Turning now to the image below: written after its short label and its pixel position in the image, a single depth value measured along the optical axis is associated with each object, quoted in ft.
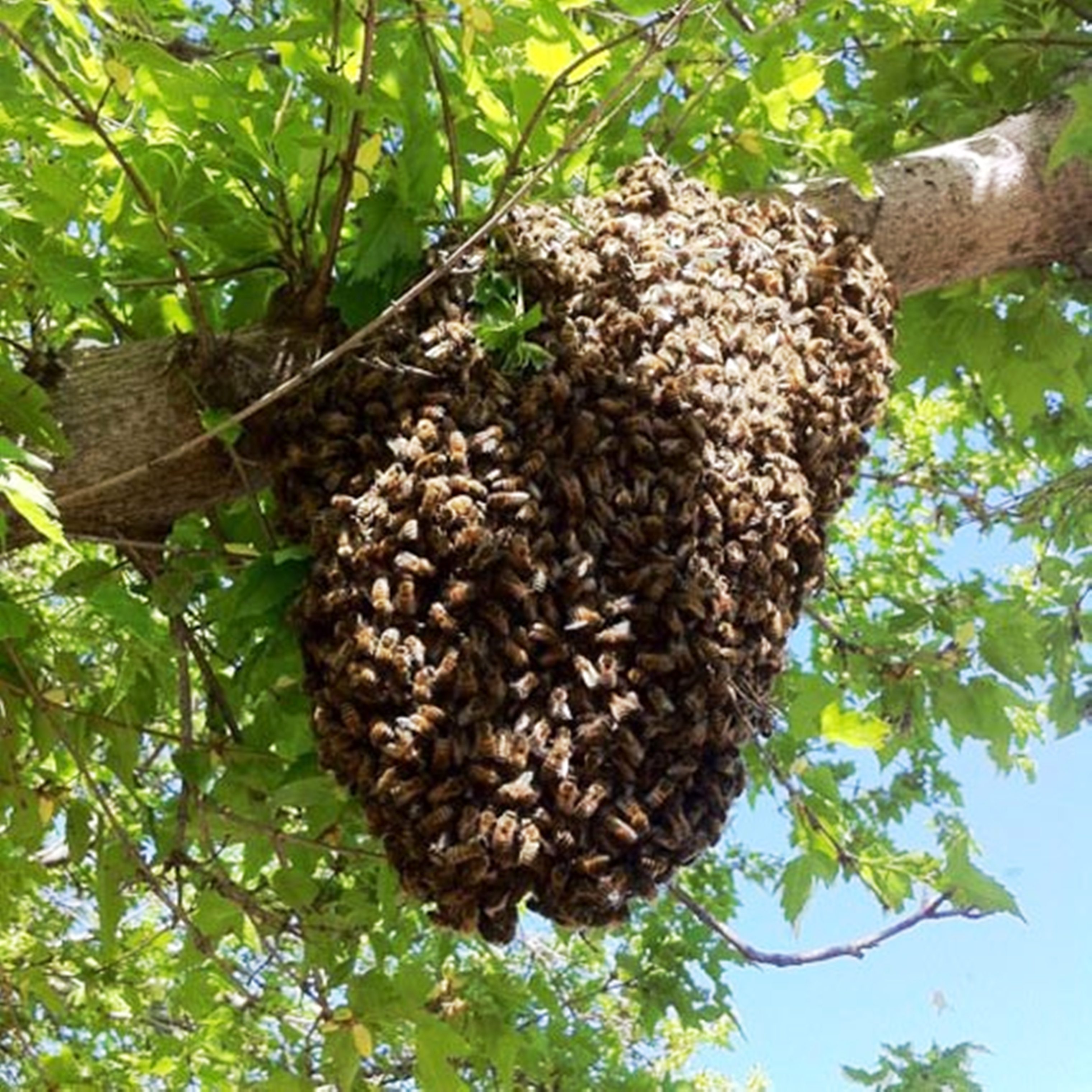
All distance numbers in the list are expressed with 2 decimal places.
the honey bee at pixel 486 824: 1.55
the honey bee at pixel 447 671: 1.60
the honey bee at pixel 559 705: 1.62
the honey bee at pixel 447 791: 1.58
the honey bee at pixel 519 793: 1.56
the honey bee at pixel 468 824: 1.56
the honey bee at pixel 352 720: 1.64
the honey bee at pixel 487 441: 1.73
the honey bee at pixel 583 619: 1.65
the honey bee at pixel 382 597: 1.65
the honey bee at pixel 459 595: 1.64
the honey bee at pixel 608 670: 1.63
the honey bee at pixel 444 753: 1.58
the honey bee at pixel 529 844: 1.55
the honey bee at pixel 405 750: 1.59
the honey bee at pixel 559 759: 1.58
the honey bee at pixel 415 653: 1.62
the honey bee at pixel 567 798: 1.58
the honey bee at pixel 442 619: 1.62
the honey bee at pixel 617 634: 1.66
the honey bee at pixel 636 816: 1.62
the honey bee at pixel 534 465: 1.72
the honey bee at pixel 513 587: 1.65
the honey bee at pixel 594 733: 1.60
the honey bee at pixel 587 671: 1.63
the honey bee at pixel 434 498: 1.69
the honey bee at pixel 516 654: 1.62
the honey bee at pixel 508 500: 1.69
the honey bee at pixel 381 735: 1.61
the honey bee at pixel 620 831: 1.60
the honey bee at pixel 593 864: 1.59
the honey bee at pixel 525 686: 1.61
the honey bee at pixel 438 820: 1.58
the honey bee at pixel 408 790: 1.59
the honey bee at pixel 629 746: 1.63
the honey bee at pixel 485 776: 1.57
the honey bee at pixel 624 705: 1.62
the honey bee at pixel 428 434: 1.75
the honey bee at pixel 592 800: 1.58
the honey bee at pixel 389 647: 1.62
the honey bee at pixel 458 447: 1.72
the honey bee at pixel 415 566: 1.66
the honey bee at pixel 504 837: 1.55
